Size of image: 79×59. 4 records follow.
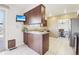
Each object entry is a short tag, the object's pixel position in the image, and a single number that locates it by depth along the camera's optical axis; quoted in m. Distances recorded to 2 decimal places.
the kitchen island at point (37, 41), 1.79
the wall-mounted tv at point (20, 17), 1.68
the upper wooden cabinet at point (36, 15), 1.66
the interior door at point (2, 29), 1.64
